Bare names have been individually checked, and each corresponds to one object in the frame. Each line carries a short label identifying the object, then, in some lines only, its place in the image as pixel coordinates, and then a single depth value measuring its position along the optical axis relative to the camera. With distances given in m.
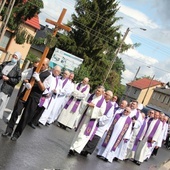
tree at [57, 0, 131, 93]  51.34
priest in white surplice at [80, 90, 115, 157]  12.20
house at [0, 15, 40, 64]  47.50
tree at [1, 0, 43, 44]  29.72
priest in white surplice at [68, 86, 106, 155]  11.91
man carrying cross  10.41
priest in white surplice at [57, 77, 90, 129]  17.41
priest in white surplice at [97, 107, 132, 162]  13.43
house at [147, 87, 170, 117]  98.25
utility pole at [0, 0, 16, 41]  27.59
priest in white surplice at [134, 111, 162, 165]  16.41
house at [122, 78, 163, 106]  109.56
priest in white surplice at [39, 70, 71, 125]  16.13
